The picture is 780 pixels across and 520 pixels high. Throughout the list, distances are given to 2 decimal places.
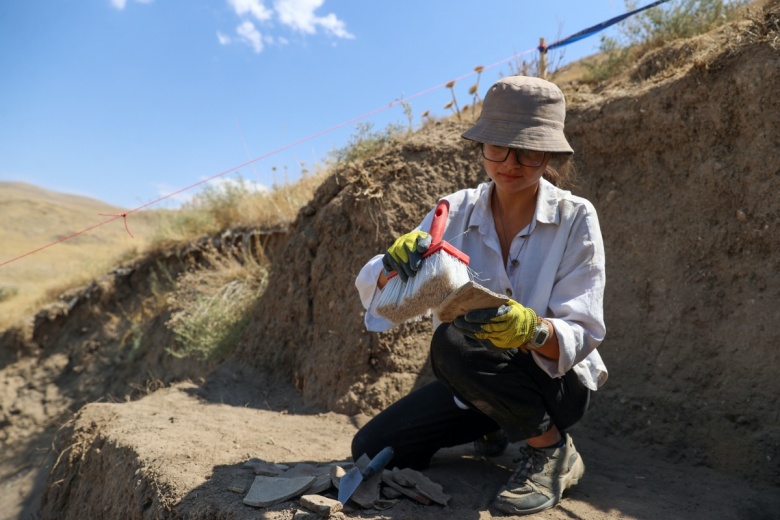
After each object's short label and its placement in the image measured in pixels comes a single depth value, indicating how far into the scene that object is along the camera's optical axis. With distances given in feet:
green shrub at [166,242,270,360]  18.25
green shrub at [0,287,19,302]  39.28
